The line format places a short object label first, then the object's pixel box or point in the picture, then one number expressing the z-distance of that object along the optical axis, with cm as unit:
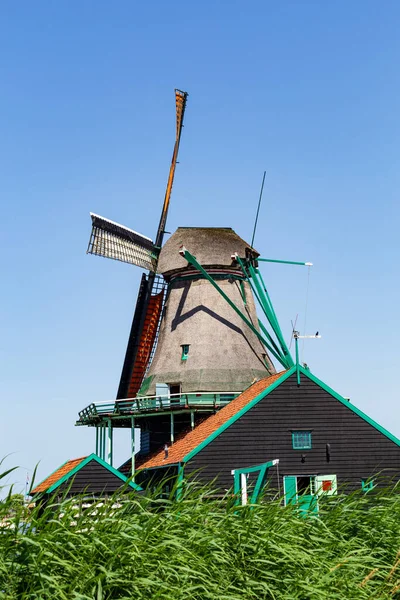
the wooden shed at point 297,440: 2312
